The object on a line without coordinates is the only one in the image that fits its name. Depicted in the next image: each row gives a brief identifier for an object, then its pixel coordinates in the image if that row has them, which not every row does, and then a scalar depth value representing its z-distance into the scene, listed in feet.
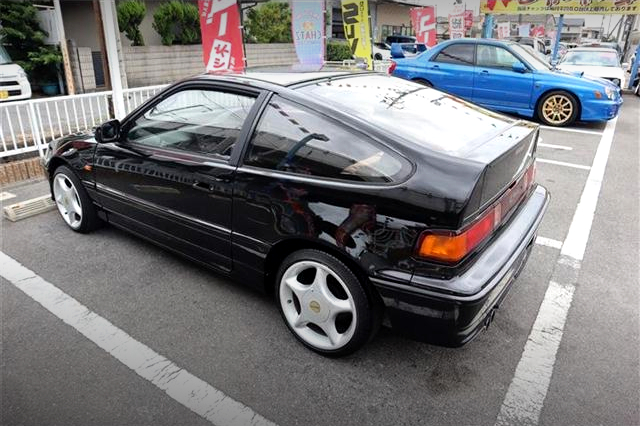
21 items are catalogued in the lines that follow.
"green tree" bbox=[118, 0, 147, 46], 44.50
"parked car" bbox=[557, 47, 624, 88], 36.32
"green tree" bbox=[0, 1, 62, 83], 37.55
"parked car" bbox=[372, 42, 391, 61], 74.43
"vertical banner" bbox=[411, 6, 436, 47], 51.93
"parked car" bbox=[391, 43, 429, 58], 35.89
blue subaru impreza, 27.58
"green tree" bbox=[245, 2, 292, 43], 59.57
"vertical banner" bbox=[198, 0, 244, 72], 19.38
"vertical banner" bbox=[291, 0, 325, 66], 27.25
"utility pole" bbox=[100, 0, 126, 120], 18.82
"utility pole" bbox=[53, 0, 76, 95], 36.22
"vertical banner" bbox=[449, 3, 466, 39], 57.36
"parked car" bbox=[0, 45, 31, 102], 32.83
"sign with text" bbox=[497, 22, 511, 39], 69.97
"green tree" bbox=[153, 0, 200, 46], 48.58
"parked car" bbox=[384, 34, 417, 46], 90.69
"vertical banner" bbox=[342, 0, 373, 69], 28.73
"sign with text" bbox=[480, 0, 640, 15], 49.47
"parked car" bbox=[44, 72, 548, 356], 6.86
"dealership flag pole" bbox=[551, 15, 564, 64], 57.41
